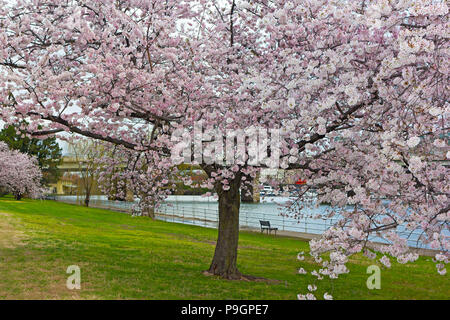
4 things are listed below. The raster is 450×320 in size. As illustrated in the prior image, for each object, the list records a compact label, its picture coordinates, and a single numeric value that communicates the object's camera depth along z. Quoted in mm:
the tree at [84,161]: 45647
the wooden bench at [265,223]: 24975
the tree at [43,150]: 46906
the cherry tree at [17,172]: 38781
